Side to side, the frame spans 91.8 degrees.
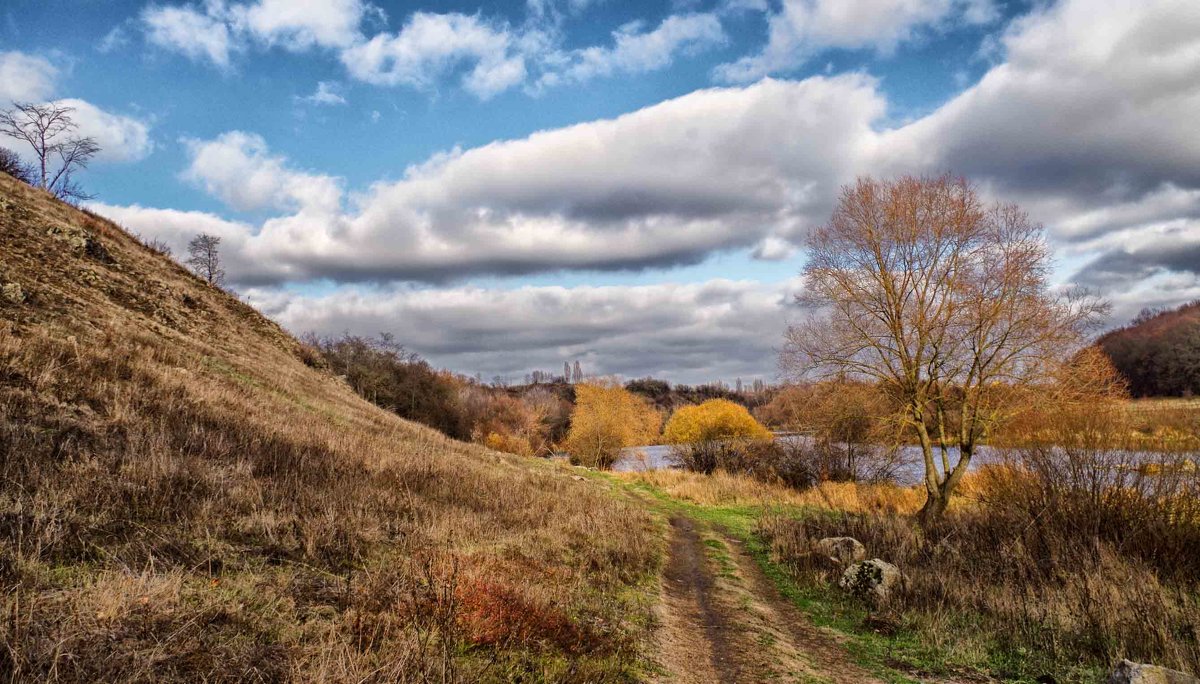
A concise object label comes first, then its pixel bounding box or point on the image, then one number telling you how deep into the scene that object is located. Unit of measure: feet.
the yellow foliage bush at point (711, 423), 153.28
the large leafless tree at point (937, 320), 57.67
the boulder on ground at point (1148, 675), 17.80
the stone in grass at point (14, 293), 44.62
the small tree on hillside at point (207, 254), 165.68
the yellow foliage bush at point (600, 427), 173.17
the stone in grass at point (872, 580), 32.63
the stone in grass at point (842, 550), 39.93
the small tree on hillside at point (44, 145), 119.65
